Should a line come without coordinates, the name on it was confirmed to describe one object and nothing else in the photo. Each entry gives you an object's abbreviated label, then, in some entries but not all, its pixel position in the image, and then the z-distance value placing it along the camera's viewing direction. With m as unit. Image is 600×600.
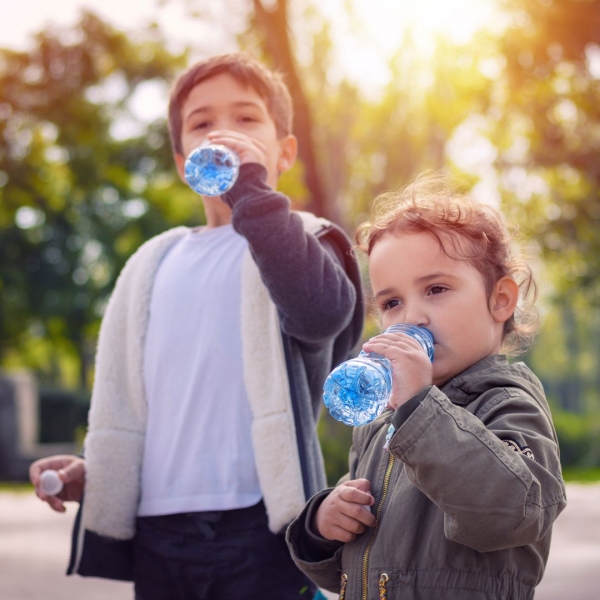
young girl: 1.68
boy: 2.44
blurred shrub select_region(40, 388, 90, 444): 21.81
